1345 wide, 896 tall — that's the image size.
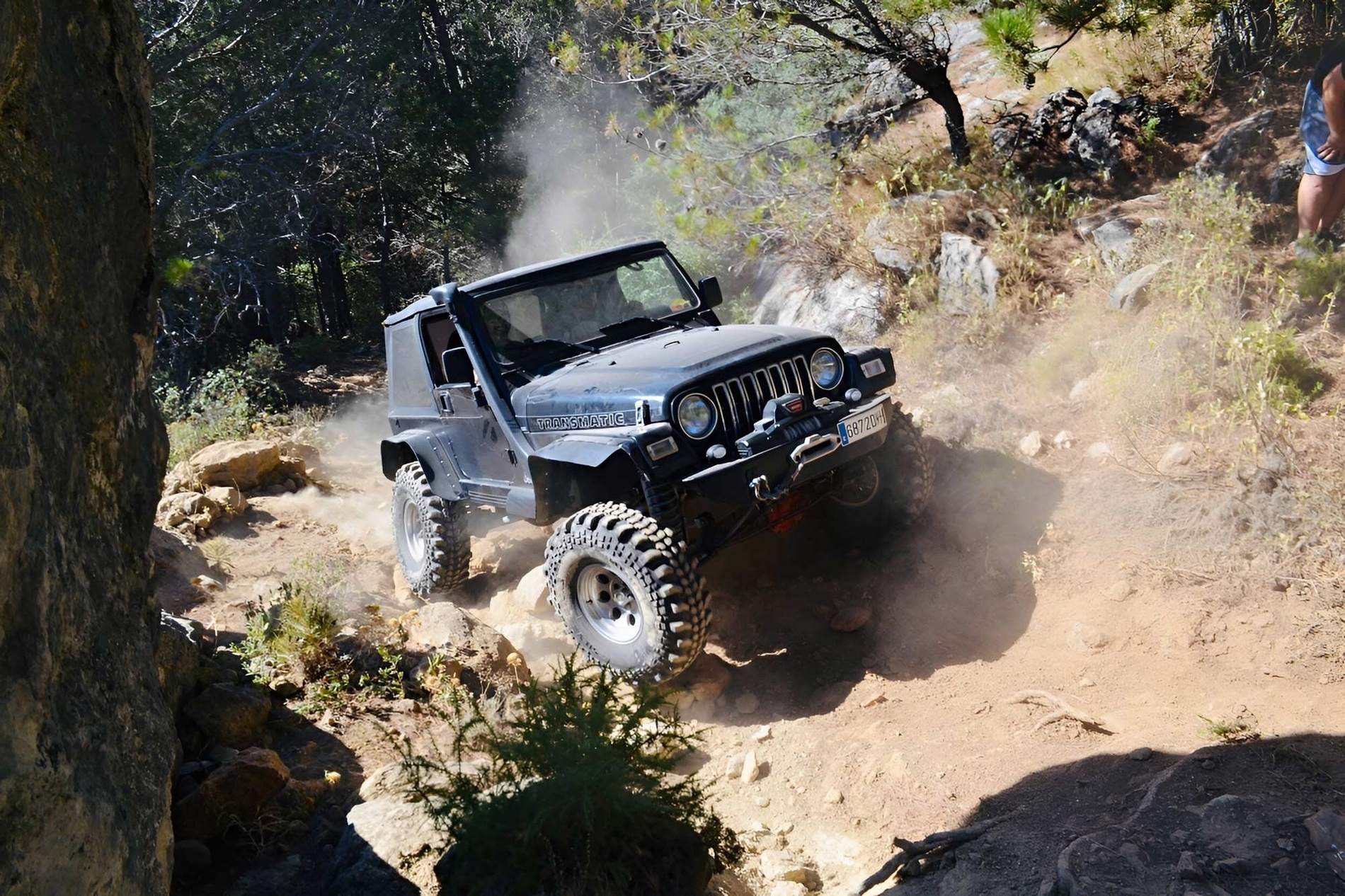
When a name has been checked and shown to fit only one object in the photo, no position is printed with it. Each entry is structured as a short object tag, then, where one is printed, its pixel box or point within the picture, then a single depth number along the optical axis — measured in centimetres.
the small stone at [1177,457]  546
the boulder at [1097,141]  873
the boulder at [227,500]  836
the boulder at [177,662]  418
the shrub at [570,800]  295
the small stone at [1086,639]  475
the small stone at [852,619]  549
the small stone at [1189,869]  285
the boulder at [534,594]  622
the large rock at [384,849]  322
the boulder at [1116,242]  743
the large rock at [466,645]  533
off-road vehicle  485
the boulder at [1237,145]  783
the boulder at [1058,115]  924
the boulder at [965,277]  801
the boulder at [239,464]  887
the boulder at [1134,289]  692
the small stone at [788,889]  361
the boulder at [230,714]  426
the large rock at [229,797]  357
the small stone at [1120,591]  496
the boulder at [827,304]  905
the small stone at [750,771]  448
